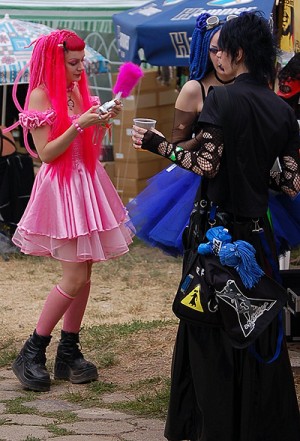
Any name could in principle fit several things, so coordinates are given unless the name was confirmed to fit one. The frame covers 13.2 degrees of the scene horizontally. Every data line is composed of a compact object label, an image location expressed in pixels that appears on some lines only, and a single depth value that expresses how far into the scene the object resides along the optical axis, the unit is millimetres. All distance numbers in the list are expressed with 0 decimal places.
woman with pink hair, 6538
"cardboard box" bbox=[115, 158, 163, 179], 14687
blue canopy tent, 11682
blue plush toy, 4993
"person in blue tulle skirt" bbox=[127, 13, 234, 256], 5782
